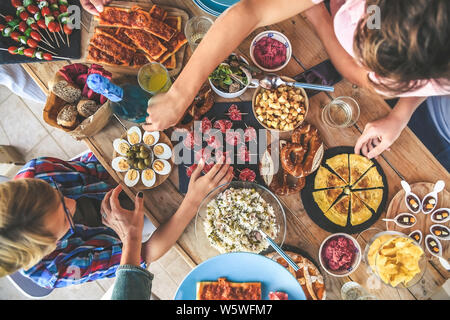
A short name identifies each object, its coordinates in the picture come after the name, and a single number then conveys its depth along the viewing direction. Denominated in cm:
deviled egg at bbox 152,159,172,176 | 127
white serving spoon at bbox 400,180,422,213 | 124
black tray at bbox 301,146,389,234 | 125
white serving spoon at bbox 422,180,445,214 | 124
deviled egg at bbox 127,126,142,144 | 129
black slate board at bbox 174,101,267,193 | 131
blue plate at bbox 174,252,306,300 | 98
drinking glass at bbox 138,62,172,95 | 120
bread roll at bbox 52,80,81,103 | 119
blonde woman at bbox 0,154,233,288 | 103
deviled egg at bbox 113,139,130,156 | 128
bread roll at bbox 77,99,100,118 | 120
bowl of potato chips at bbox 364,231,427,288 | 113
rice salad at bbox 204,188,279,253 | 119
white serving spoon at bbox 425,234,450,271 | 122
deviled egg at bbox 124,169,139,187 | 127
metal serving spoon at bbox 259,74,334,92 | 118
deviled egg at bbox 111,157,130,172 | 129
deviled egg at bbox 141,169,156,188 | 127
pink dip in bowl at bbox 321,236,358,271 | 120
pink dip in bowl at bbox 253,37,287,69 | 125
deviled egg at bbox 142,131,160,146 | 128
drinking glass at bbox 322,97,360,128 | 127
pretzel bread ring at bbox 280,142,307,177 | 123
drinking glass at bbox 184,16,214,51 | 126
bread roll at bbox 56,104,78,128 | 119
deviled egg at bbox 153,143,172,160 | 128
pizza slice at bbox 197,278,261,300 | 101
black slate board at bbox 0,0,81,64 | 136
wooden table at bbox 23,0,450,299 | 125
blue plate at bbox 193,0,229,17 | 126
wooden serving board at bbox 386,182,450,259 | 125
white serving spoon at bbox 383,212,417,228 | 124
